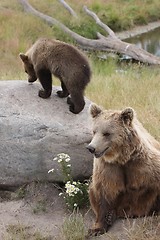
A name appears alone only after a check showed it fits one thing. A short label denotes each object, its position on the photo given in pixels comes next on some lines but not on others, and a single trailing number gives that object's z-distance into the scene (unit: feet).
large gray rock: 39.17
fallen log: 104.53
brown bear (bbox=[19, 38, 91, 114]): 39.93
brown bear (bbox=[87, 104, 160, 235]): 30.58
